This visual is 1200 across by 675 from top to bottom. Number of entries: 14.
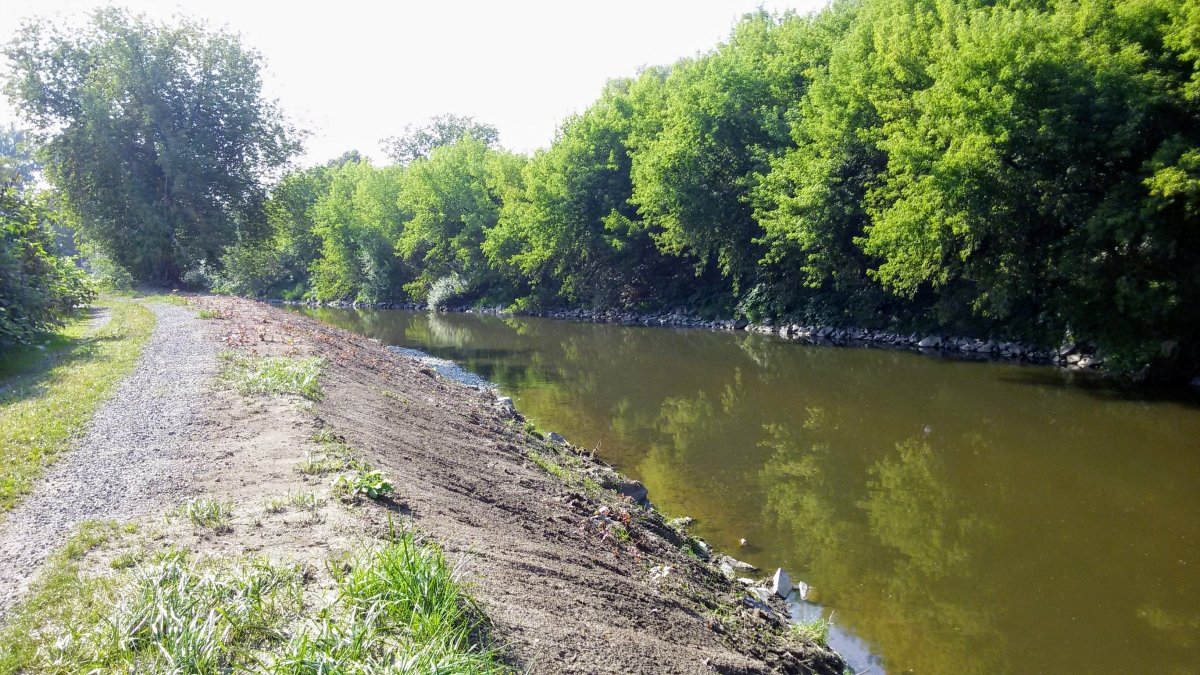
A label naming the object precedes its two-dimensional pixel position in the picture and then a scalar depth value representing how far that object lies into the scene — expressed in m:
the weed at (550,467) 11.84
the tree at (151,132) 34.34
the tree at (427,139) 116.75
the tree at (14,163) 17.38
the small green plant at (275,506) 6.83
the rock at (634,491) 12.10
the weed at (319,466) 8.00
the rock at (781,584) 8.98
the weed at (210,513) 6.43
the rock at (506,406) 17.14
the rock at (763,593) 8.68
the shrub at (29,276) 15.21
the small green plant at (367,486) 7.16
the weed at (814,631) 7.65
